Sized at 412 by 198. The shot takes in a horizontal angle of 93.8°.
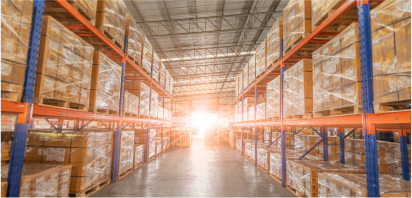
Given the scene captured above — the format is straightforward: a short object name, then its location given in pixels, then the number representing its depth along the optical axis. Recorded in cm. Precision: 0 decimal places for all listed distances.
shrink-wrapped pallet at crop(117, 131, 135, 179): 565
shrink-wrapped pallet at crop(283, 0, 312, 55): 398
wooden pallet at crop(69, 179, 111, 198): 389
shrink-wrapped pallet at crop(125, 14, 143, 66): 571
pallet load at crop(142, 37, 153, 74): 701
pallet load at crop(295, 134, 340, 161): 567
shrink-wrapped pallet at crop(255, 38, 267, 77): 665
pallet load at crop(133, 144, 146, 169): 690
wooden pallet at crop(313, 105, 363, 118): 262
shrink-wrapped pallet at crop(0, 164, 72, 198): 259
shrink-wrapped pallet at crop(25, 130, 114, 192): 386
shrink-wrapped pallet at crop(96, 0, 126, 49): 422
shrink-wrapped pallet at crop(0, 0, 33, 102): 215
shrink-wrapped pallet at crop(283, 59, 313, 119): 406
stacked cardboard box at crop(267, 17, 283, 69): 545
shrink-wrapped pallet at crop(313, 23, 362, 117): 265
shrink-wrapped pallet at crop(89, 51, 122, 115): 414
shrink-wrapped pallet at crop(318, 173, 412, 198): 252
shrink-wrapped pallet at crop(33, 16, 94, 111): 279
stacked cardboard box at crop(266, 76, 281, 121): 561
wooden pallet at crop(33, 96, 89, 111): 275
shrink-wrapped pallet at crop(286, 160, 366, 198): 389
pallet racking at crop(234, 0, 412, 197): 233
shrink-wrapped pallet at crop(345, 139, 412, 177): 459
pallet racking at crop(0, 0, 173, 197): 240
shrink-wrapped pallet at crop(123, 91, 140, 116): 581
